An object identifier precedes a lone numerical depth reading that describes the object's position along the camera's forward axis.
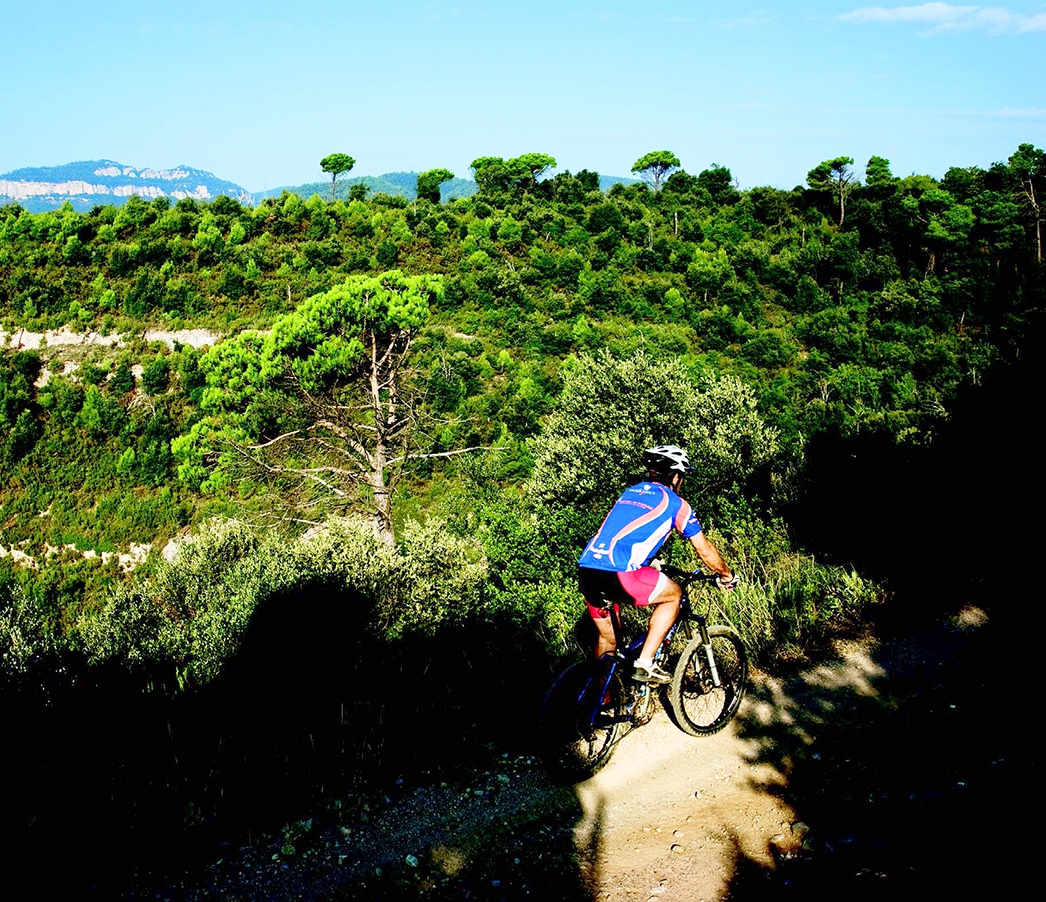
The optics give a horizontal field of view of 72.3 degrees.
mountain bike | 5.35
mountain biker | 5.07
